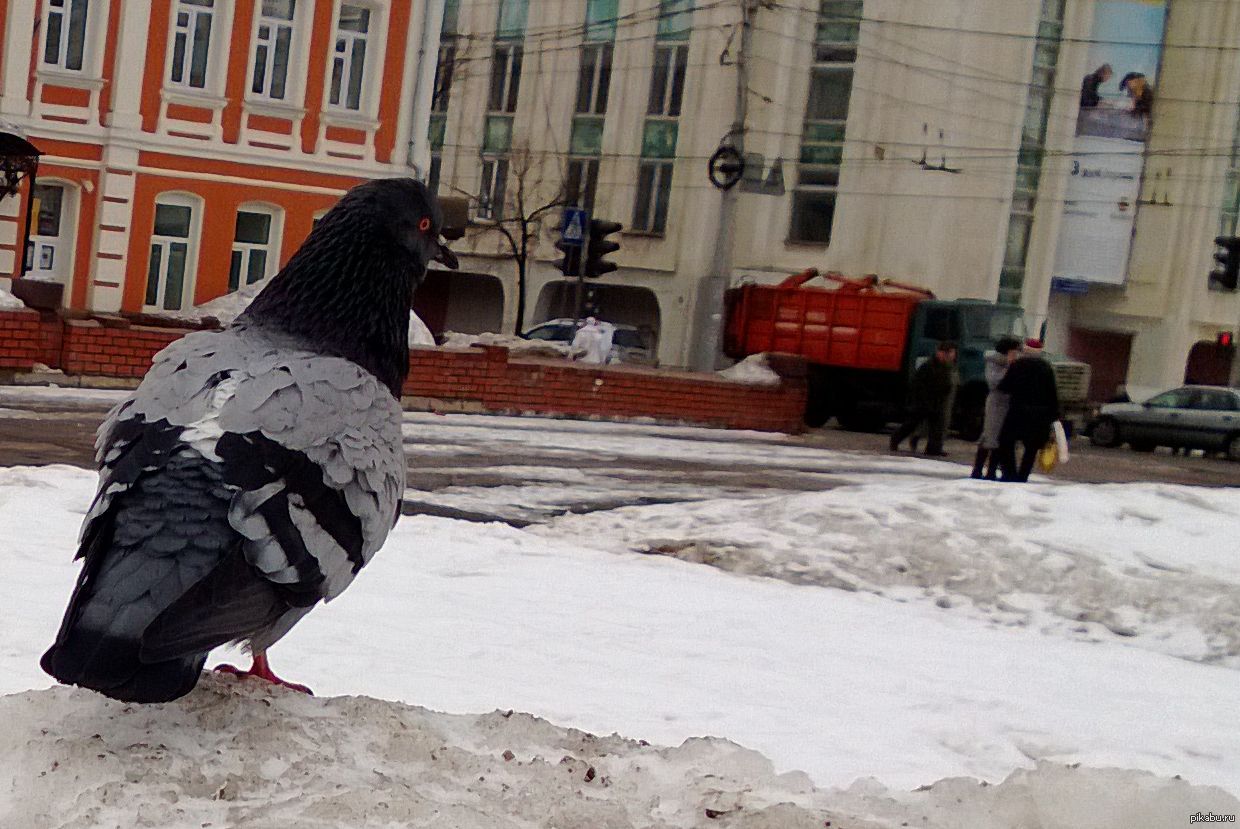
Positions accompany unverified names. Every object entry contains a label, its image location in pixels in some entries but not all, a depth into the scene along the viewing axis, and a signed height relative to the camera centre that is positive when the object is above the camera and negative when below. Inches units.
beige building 1667.1 +87.6
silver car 1439.5 -112.9
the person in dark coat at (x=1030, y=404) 668.1 -52.7
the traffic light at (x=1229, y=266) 1328.7 +19.4
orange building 1030.4 +18.2
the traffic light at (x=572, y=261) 1054.7 -33.4
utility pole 1189.7 -39.3
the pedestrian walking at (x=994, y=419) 692.1 -62.2
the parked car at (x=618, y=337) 1510.8 -113.4
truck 1208.8 -68.4
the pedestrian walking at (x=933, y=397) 940.6 -78.5
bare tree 1801.2 -11.3
